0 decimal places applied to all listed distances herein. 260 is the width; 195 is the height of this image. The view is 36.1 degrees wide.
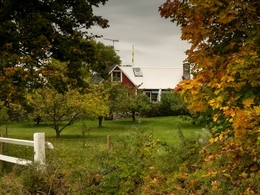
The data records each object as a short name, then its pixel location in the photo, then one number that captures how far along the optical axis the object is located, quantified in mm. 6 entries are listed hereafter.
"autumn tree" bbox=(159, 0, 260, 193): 3744
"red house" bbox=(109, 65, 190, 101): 50625
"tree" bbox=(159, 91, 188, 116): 37938
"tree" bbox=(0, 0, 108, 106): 12867
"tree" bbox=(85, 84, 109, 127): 24094
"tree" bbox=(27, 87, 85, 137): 22641
